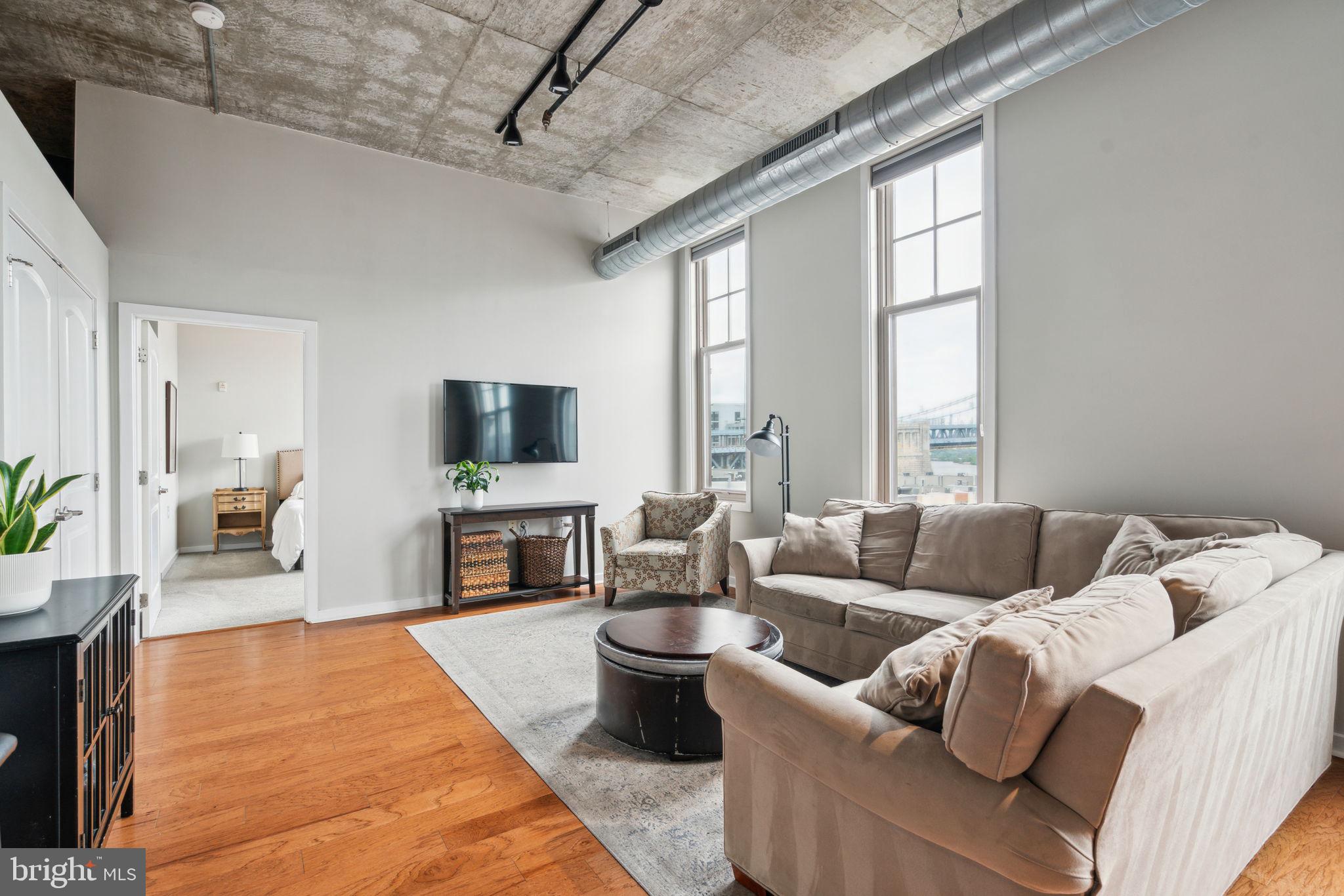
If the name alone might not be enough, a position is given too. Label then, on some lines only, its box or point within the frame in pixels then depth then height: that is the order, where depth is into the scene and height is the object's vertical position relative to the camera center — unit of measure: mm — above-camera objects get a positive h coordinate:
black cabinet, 1521 -654
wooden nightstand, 7527 -730
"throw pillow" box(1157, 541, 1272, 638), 1570 -341
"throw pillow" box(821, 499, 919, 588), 3643 -530
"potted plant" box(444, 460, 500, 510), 4984 -267
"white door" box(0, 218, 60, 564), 2385 +370
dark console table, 4820 -576
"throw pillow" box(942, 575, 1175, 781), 1124 -402
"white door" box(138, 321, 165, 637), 4238 -164
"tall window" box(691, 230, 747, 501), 5730 +760
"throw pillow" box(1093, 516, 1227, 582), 2359 -380
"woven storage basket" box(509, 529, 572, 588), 5230 -886
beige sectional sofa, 1088 -651
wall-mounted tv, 5086 +203
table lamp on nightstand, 7738 +15
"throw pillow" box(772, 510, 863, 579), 3771 -574
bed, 6312 -817
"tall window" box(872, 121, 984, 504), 3920 +806
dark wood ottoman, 2490 -910
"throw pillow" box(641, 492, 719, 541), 5258 -521
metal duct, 2461 +1593
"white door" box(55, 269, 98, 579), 3084 +114
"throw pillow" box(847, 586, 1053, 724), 1347 -472
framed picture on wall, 6602 +222
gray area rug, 1933 -1189
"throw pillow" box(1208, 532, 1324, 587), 2020 -333
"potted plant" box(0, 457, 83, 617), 1664 -266
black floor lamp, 3969 +31
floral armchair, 4676 -760
